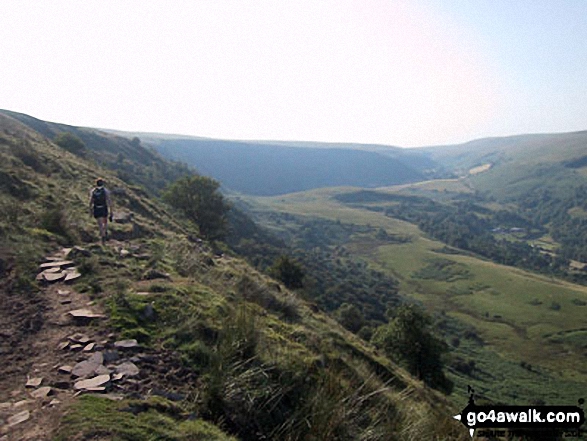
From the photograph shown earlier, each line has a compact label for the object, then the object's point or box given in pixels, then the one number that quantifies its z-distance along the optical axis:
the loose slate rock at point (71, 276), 9.84
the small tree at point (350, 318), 49.22
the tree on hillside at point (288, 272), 37.91
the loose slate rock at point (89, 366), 6.04
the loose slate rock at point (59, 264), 10.45
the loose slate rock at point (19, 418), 4.76
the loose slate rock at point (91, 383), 5.63
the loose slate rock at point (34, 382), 5.69
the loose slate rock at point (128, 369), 6.11
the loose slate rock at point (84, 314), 7.88
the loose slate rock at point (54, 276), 9.70
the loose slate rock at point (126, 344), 6.95
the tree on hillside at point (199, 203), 41.19
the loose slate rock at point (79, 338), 7.04
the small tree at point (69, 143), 58.00
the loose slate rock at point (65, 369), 6.12
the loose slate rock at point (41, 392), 5.38
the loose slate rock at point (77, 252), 11.46
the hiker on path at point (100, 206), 14.22
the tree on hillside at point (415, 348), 32.16
